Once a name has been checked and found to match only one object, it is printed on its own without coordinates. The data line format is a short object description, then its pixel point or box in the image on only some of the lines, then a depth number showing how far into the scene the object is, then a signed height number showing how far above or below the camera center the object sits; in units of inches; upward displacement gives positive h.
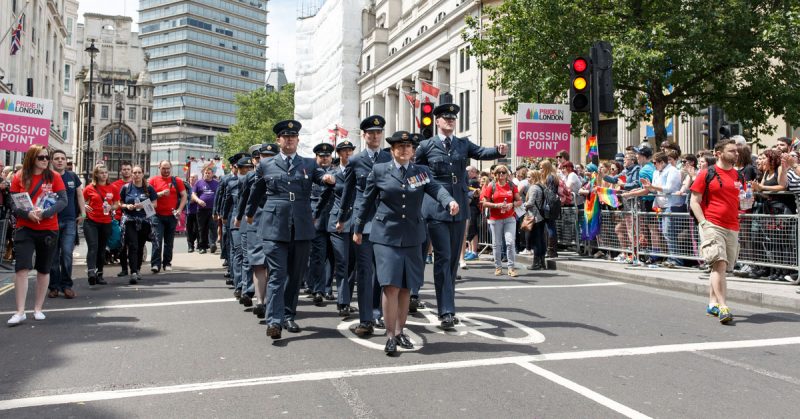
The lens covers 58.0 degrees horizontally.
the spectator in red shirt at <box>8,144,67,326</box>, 327.9 +3.7
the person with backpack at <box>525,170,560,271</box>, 550.5 +13.2
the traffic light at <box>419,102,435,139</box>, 661.3 +103.0
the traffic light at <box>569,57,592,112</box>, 514.3 +103.2
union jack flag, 1258.3 +328.8
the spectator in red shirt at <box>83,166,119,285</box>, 468.8 +4.9
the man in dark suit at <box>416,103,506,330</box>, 302.2 +18.5
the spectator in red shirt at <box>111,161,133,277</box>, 513.7 +33.8
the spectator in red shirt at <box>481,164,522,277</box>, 519.5 +14.8
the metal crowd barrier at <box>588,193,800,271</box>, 419.2 -3.6
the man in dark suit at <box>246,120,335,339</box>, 291.6 +5.1
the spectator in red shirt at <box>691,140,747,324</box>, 322.7 +6.3
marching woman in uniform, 257.3 +2.2
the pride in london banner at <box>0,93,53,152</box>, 690.2 +102.4
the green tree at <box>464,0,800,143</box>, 914.1 +234.4
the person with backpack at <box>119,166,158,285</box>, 487.2 +7.9
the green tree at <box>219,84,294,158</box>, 3747.5 +614.1
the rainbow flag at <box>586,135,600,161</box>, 529.1 +62.9
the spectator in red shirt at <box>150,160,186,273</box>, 533.6 +17.0
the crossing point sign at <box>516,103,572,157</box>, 713.0 +101.1
